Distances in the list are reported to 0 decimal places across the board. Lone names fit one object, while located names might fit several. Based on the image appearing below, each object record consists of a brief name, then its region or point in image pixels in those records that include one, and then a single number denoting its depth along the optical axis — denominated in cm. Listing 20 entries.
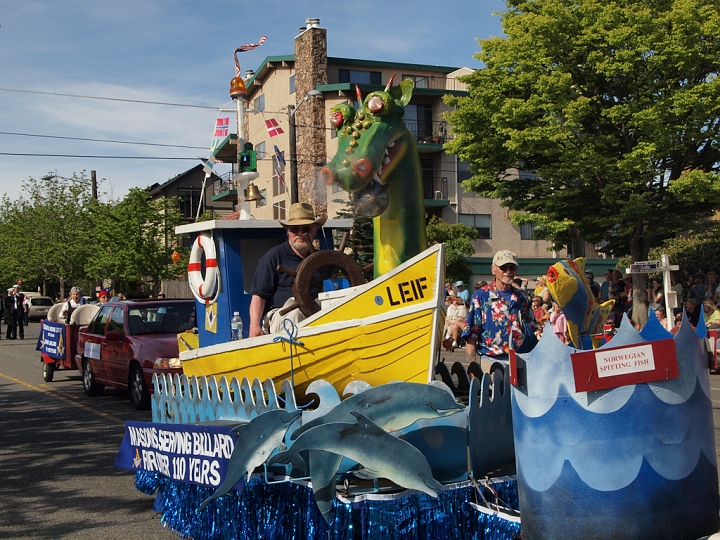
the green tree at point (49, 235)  5256
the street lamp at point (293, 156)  2417
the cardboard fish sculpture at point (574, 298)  669
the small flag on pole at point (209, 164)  945
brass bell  814
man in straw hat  666
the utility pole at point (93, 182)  4634
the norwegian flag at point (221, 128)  1054
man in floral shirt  680
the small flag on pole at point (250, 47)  995
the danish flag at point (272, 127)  1327
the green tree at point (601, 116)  2141
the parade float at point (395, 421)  381
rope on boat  584
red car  1228
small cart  1598
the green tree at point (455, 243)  3512
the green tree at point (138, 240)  3800
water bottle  671
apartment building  3819
